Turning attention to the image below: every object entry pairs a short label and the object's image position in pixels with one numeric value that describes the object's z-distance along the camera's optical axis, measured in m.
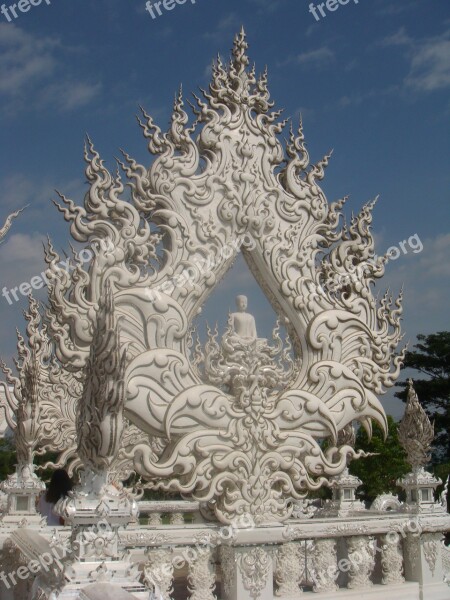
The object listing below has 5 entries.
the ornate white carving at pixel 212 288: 5.48
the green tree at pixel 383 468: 16.67
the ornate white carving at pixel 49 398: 6.15
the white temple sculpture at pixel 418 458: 6.54
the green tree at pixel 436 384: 17.89
